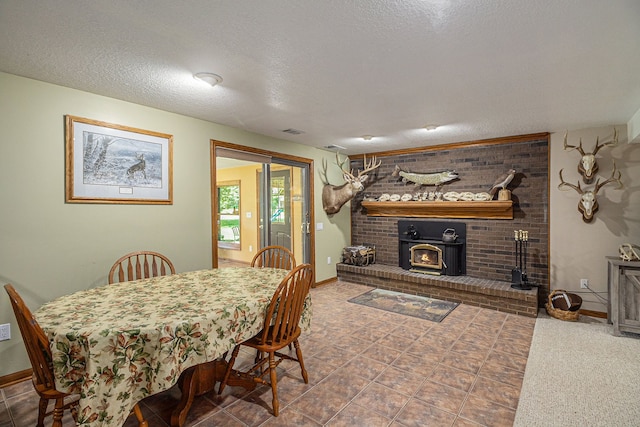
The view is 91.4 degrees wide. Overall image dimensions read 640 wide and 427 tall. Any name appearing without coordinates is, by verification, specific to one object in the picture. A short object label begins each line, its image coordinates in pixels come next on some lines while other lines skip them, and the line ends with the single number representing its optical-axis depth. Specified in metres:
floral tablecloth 1.43
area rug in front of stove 4.00
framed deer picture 2.70
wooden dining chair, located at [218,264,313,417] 2.04
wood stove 4.84
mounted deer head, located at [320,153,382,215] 5.29
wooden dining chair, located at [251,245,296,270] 3.24
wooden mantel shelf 4.50
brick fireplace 4.28
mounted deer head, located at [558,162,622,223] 3.71
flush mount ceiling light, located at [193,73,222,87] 2.38
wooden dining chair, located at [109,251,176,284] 2.68
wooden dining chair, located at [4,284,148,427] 1.42
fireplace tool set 4.16
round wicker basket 3.73
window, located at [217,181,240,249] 6.38
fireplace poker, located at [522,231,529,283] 4.29
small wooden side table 3.24
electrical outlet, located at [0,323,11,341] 2.38
